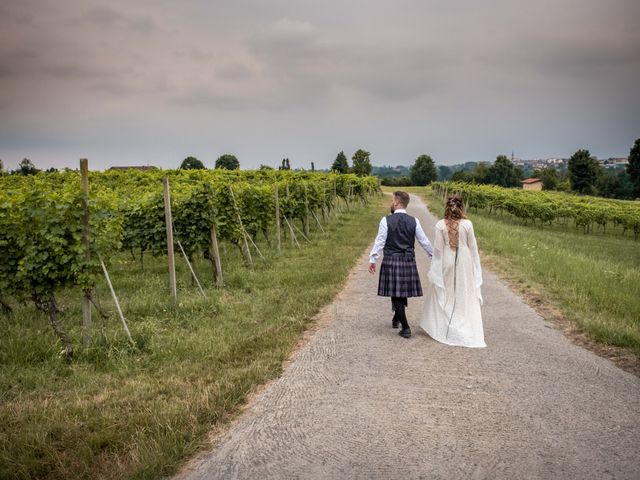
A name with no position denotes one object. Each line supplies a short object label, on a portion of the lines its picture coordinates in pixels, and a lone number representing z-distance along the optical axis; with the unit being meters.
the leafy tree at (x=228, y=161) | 94.61
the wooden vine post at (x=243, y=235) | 12.03
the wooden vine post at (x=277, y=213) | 15.01
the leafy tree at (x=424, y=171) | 114.50
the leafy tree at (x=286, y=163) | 62.69
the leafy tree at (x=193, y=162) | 94.99
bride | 6.11
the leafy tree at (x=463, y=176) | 113.24
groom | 6.35
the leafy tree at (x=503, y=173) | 108.00
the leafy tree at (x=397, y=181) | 114.12
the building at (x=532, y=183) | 127.50
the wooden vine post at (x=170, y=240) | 8.19
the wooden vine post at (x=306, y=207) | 17.73
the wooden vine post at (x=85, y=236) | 6.15
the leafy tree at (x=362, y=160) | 103.38
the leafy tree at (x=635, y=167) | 73.00
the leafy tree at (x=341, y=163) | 110.62
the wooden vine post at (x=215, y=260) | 10.04
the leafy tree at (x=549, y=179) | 110.62
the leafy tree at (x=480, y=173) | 112.31
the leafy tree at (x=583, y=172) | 84.50
